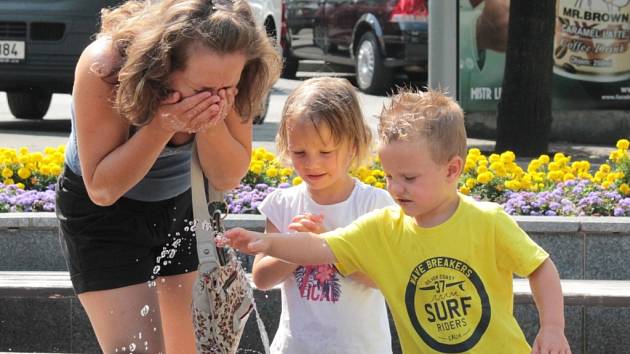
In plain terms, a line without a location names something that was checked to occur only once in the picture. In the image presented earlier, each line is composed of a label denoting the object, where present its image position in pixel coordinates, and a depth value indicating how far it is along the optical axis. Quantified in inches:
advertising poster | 467.2
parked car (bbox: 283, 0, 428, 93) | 602.2
